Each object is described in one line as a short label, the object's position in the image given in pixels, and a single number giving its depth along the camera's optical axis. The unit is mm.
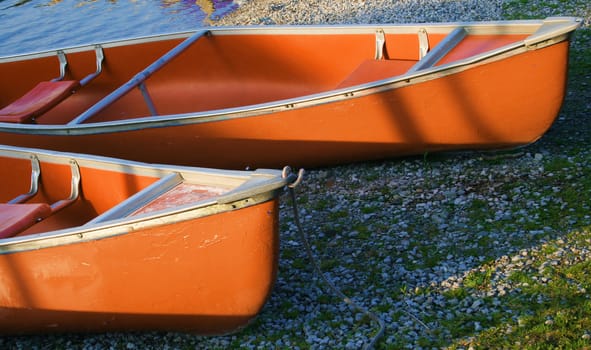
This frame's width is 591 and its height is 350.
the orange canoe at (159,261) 4039
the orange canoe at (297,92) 5625
